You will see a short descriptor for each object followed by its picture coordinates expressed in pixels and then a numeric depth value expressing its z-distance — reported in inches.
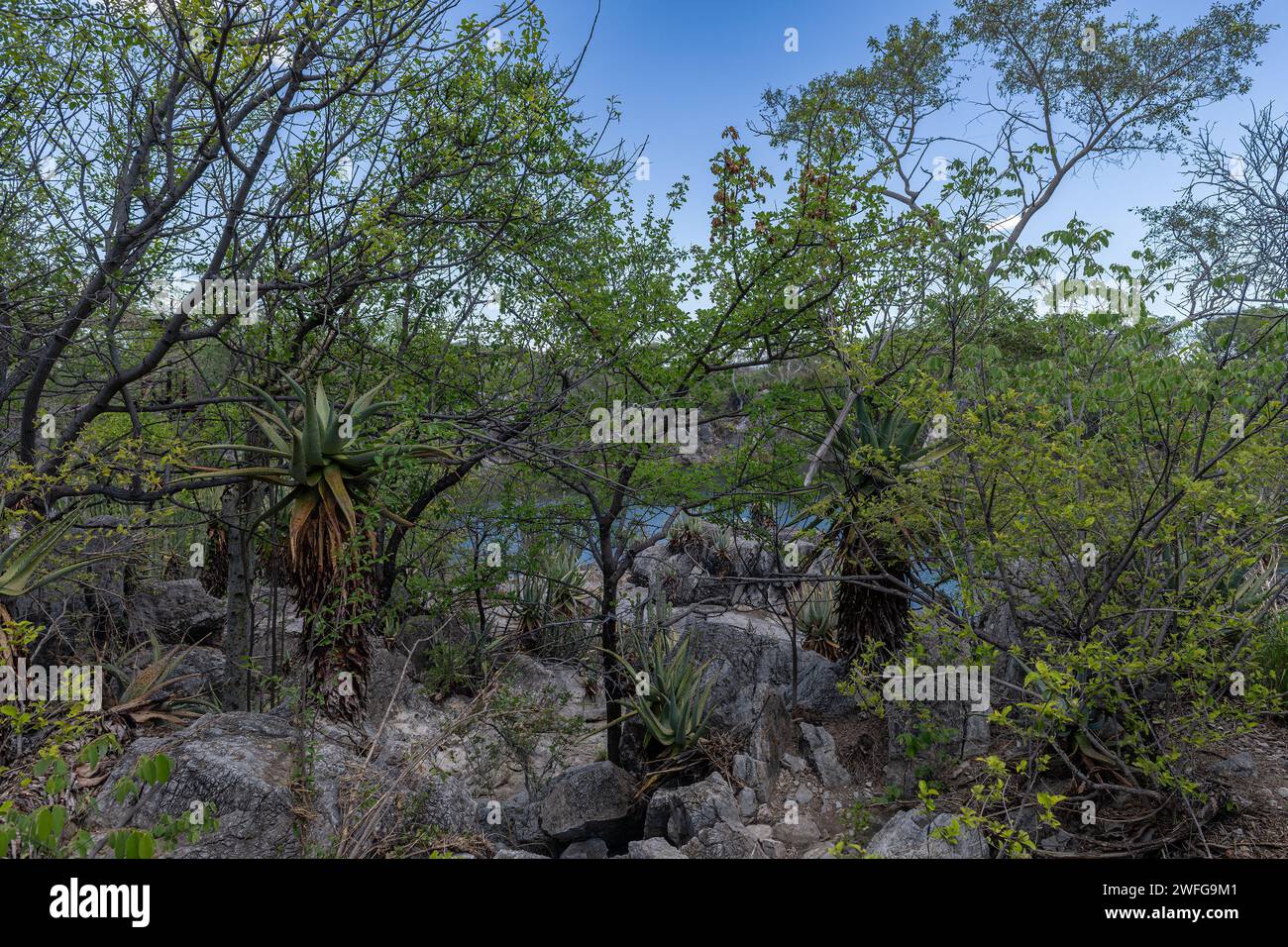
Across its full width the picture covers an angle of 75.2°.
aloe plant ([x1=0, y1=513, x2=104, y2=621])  210.4
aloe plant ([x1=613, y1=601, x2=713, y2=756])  291.4
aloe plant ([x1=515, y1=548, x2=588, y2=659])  400.5
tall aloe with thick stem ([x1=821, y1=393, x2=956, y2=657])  288.5
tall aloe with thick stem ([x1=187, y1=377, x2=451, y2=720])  233.5
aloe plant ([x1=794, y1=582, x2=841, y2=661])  373.1
